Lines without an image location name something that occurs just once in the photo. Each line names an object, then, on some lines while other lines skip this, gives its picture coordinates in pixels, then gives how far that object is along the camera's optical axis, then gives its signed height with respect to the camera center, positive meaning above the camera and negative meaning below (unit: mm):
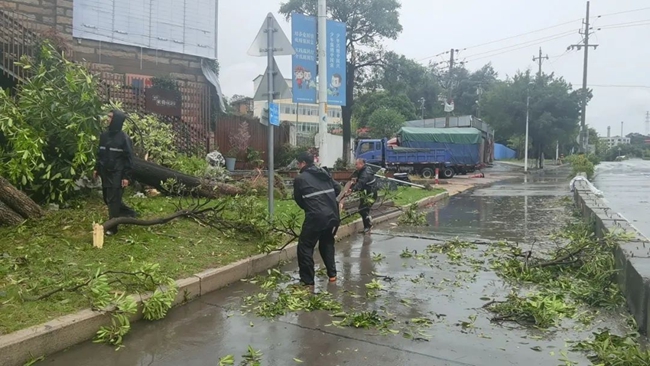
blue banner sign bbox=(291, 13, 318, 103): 13266 +2555
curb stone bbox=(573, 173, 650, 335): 4418 -978
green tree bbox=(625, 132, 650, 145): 131625 +6308
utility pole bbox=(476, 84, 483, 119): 49859 +6581
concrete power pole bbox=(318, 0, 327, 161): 13312 +2042
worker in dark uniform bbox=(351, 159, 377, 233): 9539 -580
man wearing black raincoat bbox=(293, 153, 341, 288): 5965 -621
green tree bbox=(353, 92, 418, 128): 49406 +5036
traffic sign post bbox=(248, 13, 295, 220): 7727 +1631
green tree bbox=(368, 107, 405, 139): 43719 +2997
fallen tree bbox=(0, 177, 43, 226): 6574 -712
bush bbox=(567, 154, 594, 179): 25875 -240
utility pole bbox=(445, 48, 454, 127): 38581 +7845
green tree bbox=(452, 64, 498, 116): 71000 +10006
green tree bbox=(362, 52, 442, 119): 28188 +4608
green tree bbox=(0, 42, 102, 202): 7671 +292
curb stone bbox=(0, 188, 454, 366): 3716 -1394
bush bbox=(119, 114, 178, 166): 10883 +301
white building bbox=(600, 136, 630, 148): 138025 +6141
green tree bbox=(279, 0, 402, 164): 26531 +6954
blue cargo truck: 28625 +435
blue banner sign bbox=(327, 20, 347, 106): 14391 +2707
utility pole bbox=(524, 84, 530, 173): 36594 +1261
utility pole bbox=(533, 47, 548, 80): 49669 +9859
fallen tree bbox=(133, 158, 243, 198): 9508 -434
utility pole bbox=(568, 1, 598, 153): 39250 +6023
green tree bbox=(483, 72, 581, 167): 41375 +4285
